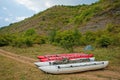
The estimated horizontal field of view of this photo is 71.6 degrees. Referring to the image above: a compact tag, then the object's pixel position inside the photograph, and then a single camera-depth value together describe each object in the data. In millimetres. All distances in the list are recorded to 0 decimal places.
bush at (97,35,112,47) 9792
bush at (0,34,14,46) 12090
